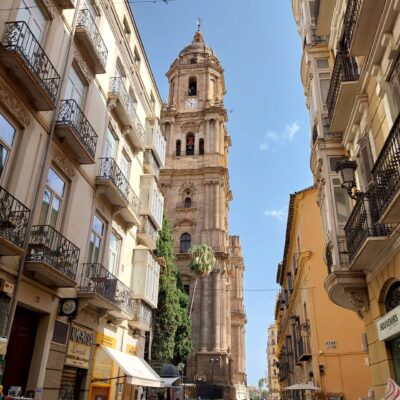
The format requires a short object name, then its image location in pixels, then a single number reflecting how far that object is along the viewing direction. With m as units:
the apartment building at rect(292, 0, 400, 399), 7.81
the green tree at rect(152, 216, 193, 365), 28.72
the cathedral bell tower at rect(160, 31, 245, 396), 45.22
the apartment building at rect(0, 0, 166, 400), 8.66
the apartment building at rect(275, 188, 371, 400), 18.53
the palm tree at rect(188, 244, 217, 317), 44.62
